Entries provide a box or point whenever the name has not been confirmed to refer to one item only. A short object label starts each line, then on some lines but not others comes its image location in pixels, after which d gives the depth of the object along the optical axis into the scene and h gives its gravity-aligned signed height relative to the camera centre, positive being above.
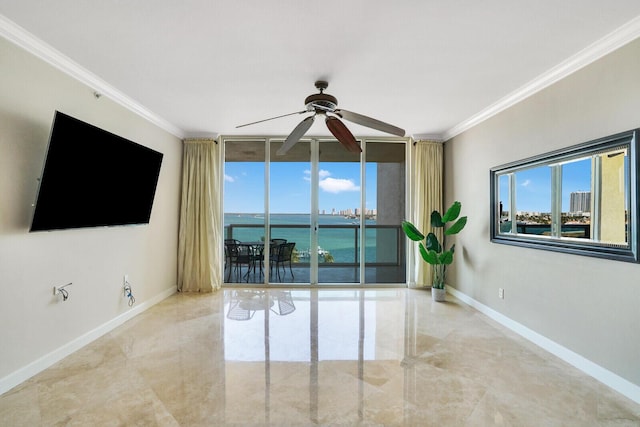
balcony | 5.46 -0.70
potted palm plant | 4.42 -0.49
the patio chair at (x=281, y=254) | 5.47 -0.72
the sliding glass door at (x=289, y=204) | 5.41 +0.14
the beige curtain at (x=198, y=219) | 5.02 -0.11
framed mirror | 2.26 +0.12
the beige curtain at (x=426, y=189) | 5.13 +0.38
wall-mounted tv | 2.41 +0.30
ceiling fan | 2.84 +0.84
